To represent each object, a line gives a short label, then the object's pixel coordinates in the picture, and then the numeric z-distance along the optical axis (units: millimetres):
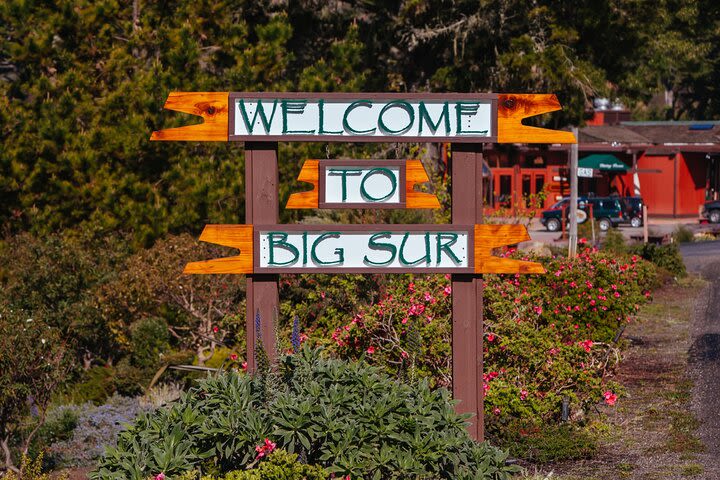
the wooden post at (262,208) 15758
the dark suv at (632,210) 90062
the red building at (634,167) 101062
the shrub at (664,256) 50094
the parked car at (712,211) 93625
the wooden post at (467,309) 15586
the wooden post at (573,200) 38419
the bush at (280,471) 12500
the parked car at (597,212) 86250
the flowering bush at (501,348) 19172
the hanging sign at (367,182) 15687
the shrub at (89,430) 21016
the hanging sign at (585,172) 92062
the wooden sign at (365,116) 15602
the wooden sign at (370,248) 15602
